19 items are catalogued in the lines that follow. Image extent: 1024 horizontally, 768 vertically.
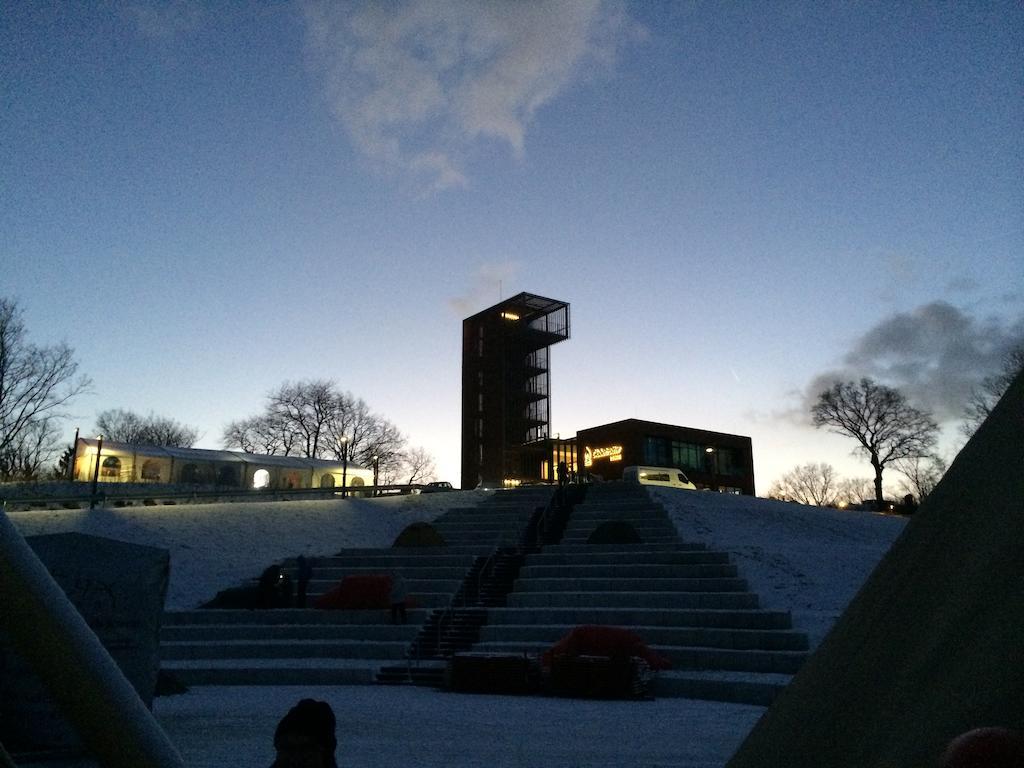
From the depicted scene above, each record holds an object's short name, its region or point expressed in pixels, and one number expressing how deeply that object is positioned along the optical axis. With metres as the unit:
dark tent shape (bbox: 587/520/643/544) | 19.39
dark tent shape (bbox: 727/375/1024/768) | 1.99
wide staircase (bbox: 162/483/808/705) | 12.95
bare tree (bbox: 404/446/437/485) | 71.25
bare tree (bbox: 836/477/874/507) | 88.06
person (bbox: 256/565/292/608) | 17.27
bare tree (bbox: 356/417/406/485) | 65.56
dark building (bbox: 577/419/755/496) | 59.66
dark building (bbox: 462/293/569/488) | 52.50
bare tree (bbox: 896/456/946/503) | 61.19
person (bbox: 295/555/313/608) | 17.16
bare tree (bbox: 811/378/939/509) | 52.12
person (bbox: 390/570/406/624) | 15.89
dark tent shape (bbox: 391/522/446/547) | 20.89
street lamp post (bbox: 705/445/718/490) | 64.81
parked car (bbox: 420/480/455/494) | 32.41
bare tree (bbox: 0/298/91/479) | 36.72
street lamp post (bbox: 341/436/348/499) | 62.38
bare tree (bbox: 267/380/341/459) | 63.97
